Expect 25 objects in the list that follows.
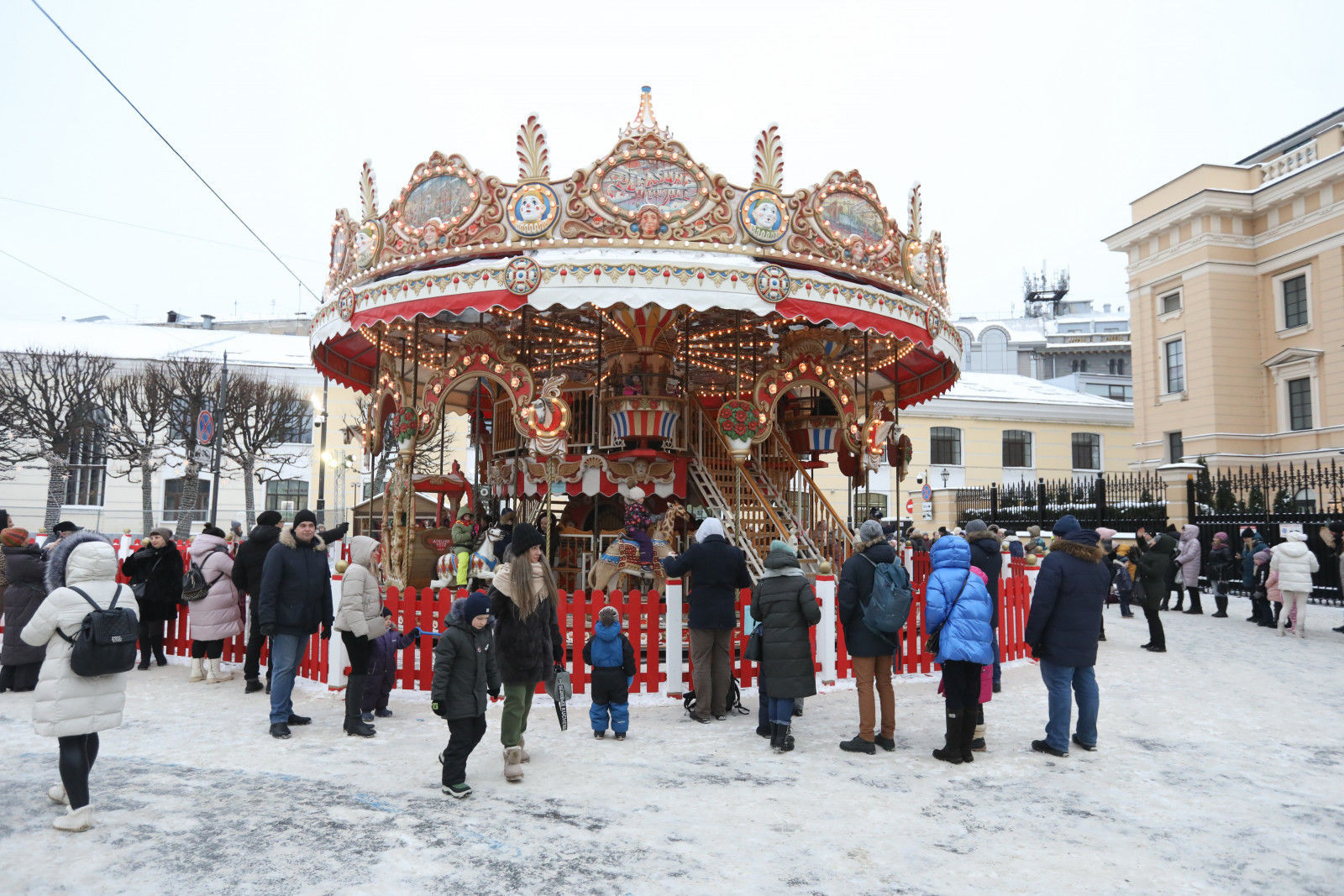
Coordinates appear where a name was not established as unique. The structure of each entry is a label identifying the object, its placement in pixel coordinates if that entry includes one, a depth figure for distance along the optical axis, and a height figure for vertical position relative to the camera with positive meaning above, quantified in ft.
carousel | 31.37 +7.72
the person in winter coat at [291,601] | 21.27 -2.50
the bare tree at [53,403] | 82.58 +10.09
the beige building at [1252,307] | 81.25 +19.96
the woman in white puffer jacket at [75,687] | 14.29 -3.11
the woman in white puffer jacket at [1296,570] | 37.81 -3.17
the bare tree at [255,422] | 89.76 +8.99
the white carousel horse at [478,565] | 34.78 -2.68
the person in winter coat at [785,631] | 20.21 -3.14
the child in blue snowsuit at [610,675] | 21.26 -4.32
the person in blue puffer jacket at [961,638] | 19.16 -3.07
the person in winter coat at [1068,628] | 19.93 -2.98
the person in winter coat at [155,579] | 29.84 -2.65
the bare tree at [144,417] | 85.40 +8.95
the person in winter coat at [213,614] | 27.94 -3.62
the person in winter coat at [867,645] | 20.29 -3.40
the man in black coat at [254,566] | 26.13 -1.91
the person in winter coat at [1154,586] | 34.88 -3.48
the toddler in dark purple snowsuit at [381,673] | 22.31 -4.50
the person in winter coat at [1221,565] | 46.61 -3.66
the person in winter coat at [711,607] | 23.03 -2.82
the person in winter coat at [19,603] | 26.22 -3.05
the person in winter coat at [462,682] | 16.51 -3.49
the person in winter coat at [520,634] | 17.81 -2.76
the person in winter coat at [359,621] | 20.81 -2.88
